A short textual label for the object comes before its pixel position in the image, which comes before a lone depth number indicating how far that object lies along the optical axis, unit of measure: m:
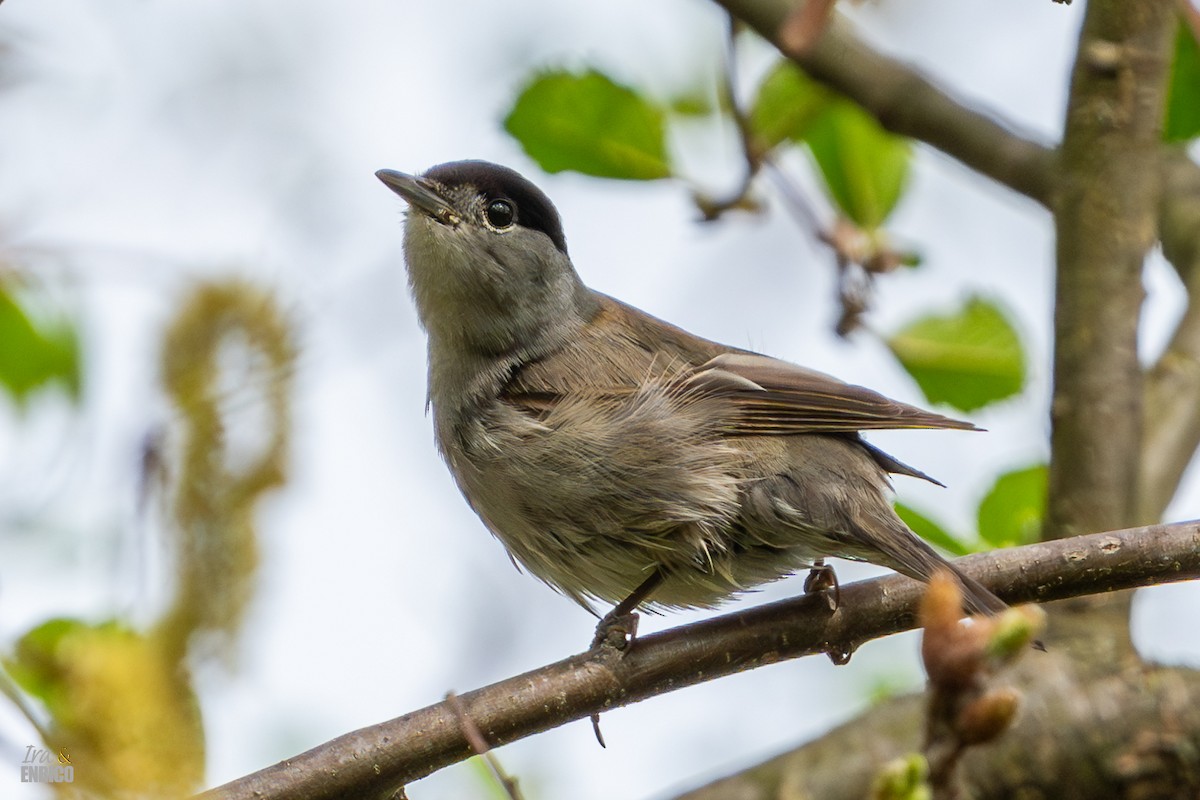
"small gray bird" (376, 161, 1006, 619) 7.45
